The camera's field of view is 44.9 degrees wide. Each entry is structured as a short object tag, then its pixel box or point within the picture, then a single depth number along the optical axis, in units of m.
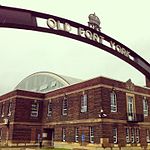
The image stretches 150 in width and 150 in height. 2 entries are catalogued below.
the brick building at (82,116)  20.46
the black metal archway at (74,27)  8.79
